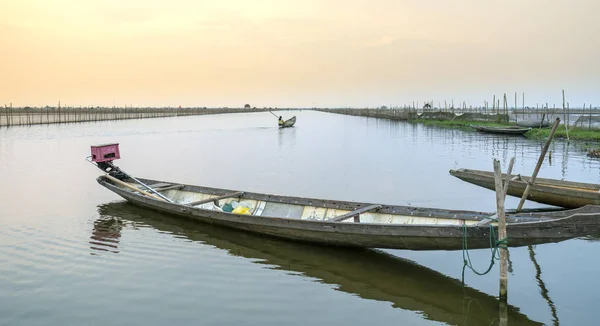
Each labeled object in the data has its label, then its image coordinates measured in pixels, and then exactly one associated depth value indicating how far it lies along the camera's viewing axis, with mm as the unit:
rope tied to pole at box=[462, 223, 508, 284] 5383
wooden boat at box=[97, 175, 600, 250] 5457
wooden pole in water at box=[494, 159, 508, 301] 5332
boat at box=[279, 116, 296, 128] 51575
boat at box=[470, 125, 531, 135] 34469
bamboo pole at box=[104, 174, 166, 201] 10195
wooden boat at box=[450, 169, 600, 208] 9750
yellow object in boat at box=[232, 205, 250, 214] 9055
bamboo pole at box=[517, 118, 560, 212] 8633
